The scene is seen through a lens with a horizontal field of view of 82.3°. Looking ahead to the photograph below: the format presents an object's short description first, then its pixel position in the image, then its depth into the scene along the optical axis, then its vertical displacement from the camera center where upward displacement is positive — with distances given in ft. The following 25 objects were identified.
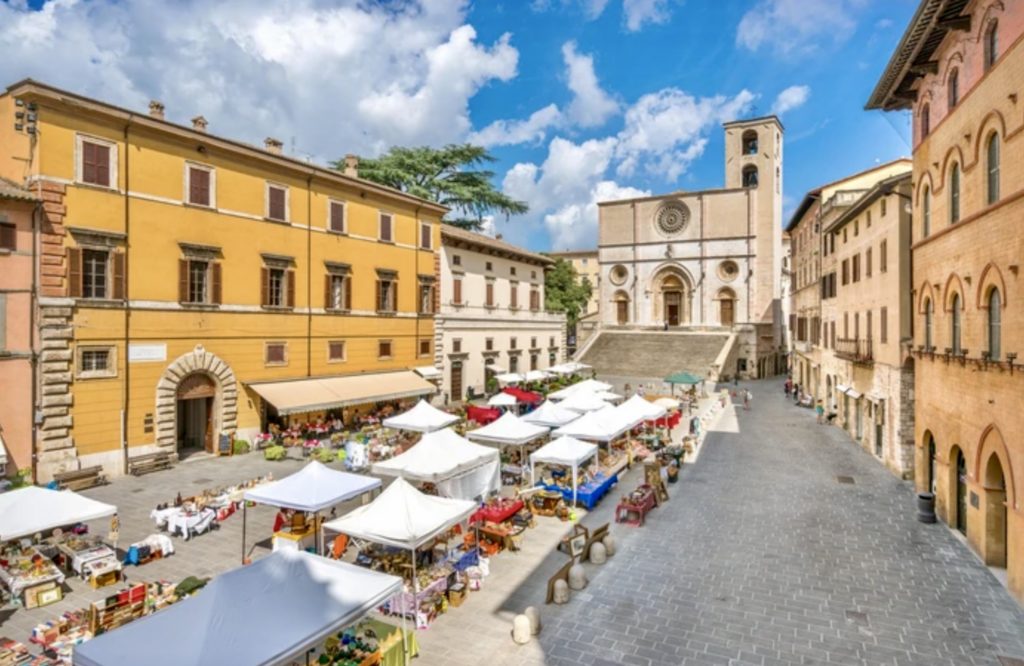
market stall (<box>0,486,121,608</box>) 35.17 -14.52
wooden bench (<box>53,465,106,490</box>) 56.80 -14.26
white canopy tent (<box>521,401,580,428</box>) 71.41 -10.08
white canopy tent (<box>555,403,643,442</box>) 62.64 -10.09
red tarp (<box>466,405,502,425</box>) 85.61 -11.78
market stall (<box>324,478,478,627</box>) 33.40 -11.58
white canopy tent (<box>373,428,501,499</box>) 48.80 -11.18
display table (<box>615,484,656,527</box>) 49.14 -14.63
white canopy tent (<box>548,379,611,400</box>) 91.71 -8.58
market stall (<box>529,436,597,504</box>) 53.42 -11.05
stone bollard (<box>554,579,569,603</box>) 35.04 -15.46
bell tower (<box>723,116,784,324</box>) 178.81 +46.17
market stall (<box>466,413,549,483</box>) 61.87 -10.64
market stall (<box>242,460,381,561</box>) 40.52 -11.36
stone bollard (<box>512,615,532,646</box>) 30.66 -15.54
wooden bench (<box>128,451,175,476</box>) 63.10 -14.10
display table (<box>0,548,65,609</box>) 34.86 -14.85
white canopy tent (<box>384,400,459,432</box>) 71.72 -10.71
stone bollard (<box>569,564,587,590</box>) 37.01 -15.41
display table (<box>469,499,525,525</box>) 46.50 -14.32
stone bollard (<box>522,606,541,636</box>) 31.36 -15.35
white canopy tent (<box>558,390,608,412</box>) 81.46 -9.57
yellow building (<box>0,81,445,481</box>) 58.29 +6.79
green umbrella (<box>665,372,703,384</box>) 110.62 -8.35
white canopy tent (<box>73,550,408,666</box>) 20.44 -10.93
